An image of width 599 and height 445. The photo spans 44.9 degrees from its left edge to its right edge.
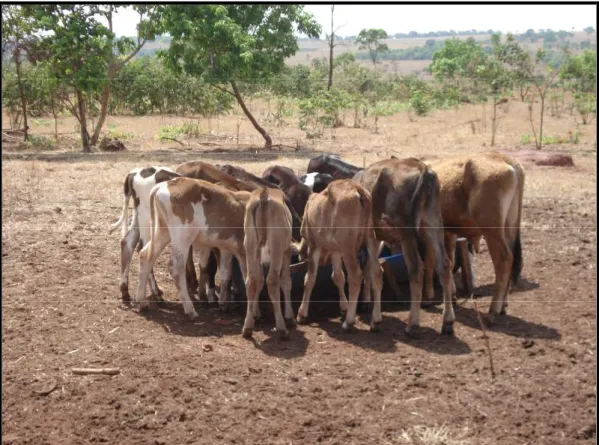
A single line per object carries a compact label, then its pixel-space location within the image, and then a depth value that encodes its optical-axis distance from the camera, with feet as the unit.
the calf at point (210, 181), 23.36
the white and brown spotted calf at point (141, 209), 23.30
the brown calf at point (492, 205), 21.18
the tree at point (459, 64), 103.58
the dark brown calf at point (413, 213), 20.35
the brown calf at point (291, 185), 25.31
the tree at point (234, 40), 58.70
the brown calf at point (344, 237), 20.26
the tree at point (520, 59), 59.98
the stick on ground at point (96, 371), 16.57
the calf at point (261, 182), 23.66
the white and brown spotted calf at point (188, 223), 21.27
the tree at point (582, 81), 78.79
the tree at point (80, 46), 57.26
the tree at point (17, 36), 54.91
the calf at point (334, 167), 27.66
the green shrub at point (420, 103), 75.95
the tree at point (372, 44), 120.71
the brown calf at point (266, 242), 19.98
